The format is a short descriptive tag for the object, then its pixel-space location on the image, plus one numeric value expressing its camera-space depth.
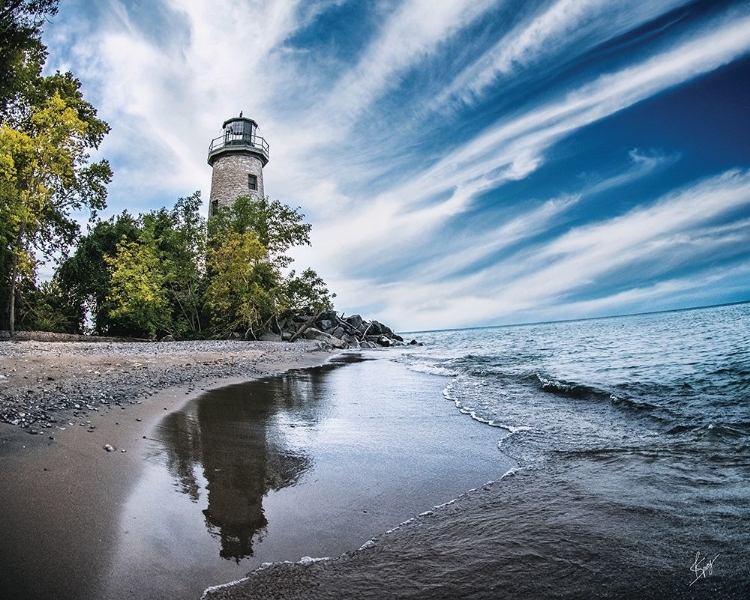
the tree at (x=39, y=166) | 18.44
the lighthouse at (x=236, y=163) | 33.16
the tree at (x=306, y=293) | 29.97
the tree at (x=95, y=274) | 25.89
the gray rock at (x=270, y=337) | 28.78
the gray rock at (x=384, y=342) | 37.35
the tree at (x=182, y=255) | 27.25
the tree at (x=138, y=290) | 23.66
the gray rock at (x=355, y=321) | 38.91
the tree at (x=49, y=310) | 22.98
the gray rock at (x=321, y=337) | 30.77
